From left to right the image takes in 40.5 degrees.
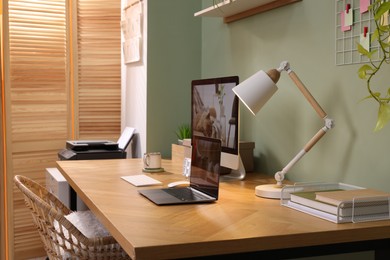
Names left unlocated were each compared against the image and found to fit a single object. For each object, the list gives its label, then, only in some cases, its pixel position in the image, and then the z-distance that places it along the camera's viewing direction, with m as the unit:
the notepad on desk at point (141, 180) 2.31
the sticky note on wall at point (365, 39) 1.93
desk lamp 2.05
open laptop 1.96
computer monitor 2.31
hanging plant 1.50
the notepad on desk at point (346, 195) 1.64
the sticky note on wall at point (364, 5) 1.91
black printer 3.35
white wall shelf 2.56
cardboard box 2.65
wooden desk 1.42
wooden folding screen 3.63
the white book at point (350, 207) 1.62
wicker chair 1.91
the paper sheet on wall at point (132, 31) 3.49
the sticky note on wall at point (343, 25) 2.04
